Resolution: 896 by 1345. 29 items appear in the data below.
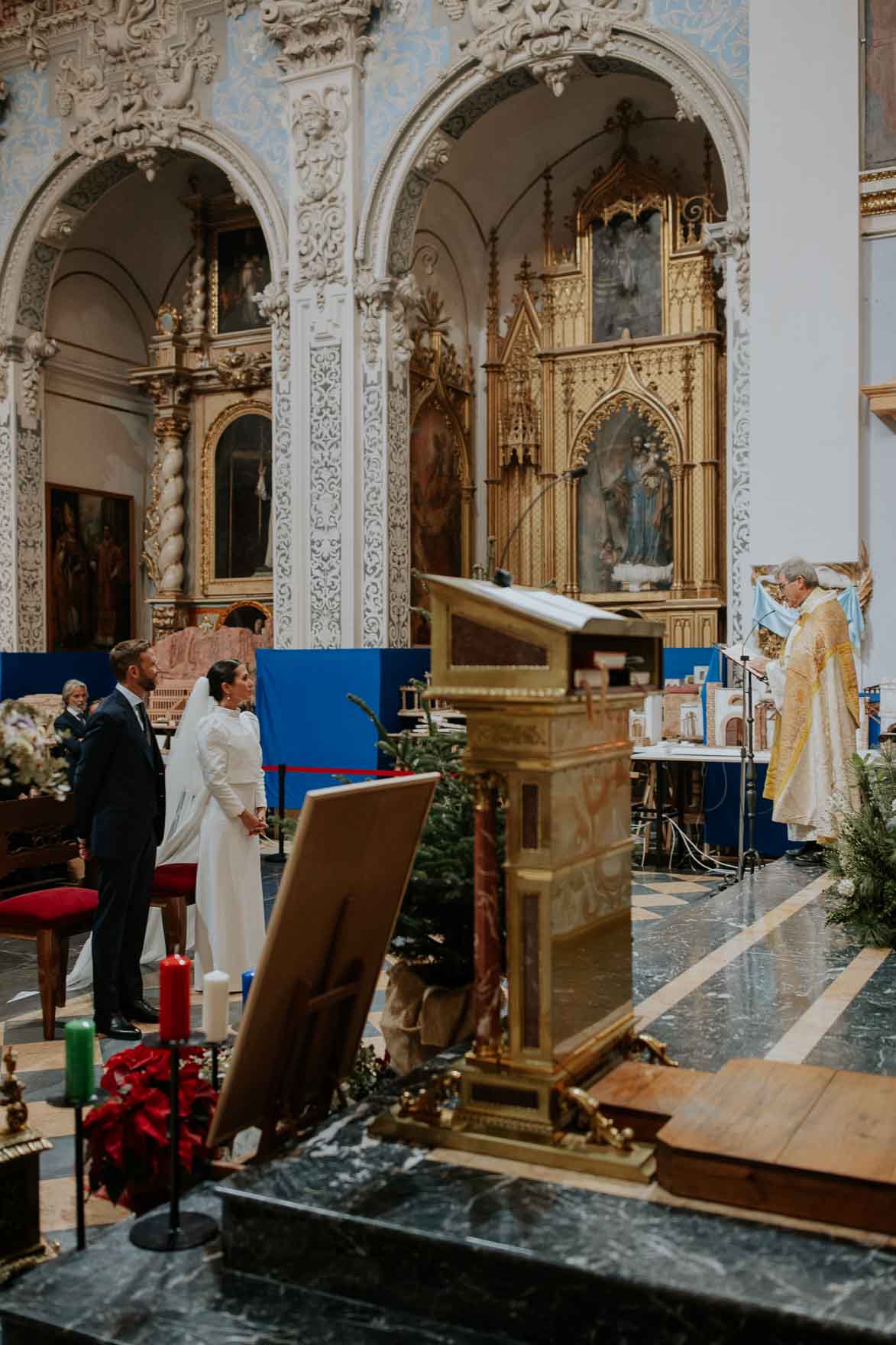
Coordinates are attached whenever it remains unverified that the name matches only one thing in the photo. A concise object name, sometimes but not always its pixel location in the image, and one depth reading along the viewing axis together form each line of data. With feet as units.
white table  30.53
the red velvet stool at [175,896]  21.22
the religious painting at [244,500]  52.42
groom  18.63
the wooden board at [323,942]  9.45
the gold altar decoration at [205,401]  52.49
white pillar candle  10.16
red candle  9.51
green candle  9.43
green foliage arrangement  17.97
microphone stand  25.43
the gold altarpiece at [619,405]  46.57
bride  20.43
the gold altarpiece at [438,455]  46.85
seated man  29.07
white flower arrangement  9.98
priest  25.34
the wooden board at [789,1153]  8.46
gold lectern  9.41
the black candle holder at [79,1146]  9.45
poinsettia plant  11.14
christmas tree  12.41
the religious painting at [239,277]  52.70
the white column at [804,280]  31.17
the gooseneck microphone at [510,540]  10.37
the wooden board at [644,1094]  9.81
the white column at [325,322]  40.42
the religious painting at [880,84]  30.89
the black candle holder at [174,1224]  9.61
